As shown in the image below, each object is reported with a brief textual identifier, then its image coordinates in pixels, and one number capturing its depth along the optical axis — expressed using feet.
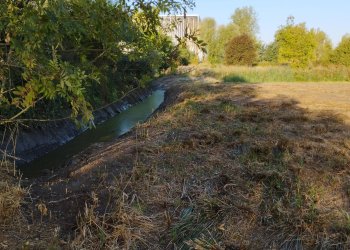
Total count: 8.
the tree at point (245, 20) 198.18
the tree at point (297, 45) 94.13
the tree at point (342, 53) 100.27
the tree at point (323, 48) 110.11
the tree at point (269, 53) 166.18
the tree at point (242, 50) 116.06
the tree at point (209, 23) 174.36
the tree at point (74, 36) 10.69
